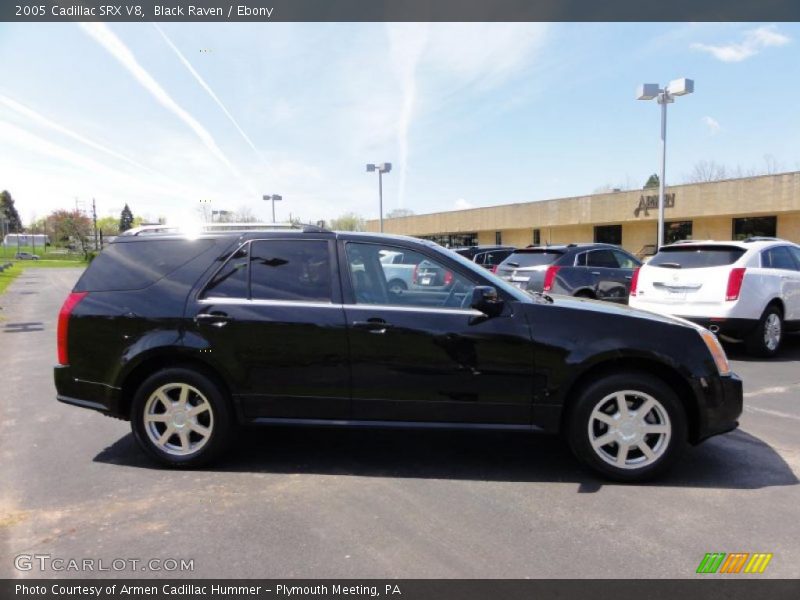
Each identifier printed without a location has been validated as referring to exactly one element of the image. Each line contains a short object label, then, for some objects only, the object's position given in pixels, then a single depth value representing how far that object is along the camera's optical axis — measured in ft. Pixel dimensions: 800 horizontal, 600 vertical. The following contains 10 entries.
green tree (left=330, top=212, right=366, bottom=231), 266.59
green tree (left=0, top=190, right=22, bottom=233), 372.17
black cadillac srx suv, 12.77
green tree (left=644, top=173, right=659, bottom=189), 270.67
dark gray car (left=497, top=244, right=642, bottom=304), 34.91
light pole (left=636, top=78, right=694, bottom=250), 60.95
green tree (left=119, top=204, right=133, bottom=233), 365.49
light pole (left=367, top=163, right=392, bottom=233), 111.75
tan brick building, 100.22
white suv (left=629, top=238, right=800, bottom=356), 25.53
